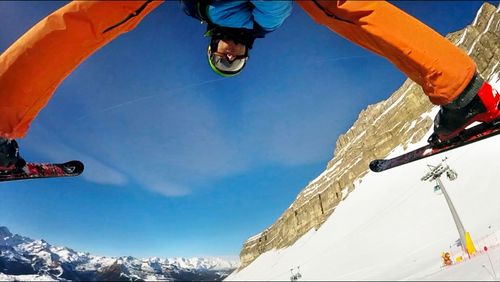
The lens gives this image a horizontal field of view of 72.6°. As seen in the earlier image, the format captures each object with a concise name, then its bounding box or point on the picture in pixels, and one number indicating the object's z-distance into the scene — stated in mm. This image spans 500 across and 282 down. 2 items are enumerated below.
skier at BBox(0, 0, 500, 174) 2070
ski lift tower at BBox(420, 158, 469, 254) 23531
